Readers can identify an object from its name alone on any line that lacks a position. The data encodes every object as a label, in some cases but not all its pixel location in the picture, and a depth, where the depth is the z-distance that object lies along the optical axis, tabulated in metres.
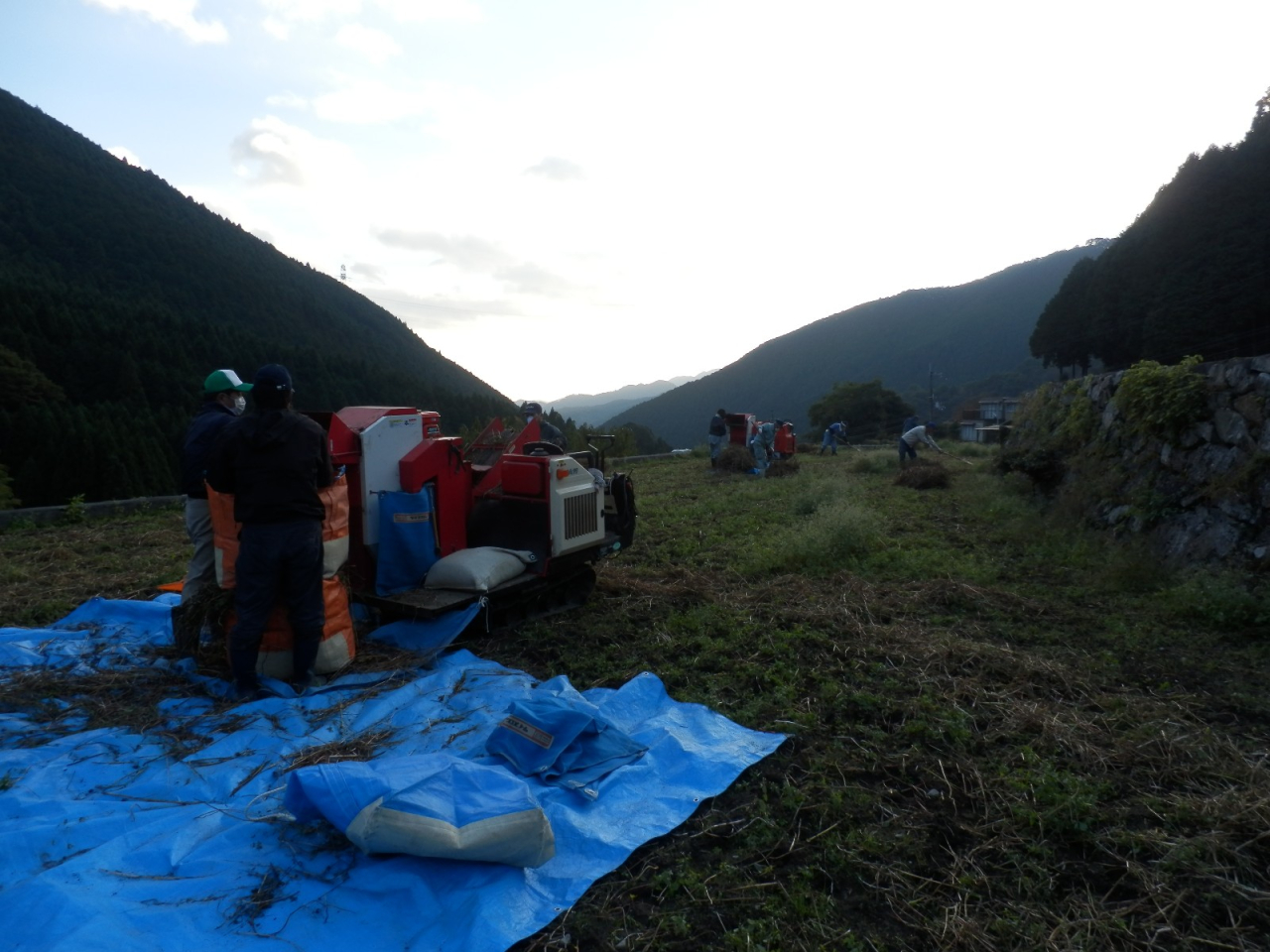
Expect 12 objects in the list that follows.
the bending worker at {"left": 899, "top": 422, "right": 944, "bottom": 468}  16.31
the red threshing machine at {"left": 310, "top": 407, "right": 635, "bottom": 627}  5.14
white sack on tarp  2.52
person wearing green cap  4.57
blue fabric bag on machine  5.25
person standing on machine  6.85
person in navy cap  3.99
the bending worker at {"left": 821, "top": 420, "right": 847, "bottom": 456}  25.00
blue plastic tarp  2.30
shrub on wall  7.40
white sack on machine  5.11
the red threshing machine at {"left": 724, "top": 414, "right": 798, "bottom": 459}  19.48
